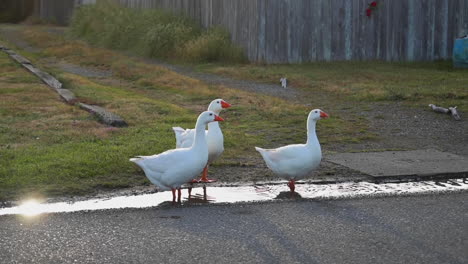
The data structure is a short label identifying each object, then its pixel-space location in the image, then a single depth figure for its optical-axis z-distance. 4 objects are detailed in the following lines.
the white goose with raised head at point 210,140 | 8.05
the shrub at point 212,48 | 19.02
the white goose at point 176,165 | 6.98
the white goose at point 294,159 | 7.40
